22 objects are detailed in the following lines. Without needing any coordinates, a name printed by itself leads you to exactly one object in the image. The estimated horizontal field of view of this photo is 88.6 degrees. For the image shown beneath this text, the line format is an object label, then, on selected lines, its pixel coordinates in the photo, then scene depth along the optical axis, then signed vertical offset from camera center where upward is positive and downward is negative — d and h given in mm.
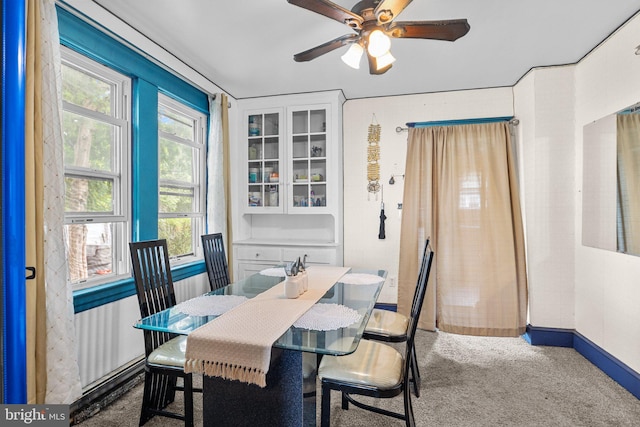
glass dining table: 1405 -796
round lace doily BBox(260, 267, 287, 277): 2477 -449
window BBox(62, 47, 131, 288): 2066 +332
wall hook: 3611 +361
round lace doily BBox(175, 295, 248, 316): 1616 -472
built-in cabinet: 3508 +424
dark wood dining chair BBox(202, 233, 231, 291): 2428 -350
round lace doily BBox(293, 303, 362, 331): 1424 -482
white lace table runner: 1211 -486
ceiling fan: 1524 +934
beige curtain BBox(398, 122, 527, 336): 3172 -170
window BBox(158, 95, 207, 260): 2859 +365
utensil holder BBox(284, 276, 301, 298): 1803 -403
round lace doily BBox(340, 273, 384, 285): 2225 -463
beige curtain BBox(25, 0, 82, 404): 1581 -40
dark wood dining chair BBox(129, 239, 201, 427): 1673 -715
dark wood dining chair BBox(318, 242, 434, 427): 1505 -760
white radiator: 2008 -822
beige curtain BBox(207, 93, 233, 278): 3232 +432
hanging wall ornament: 3676 +627
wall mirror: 2082 +196
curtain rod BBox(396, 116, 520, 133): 3264 +932
